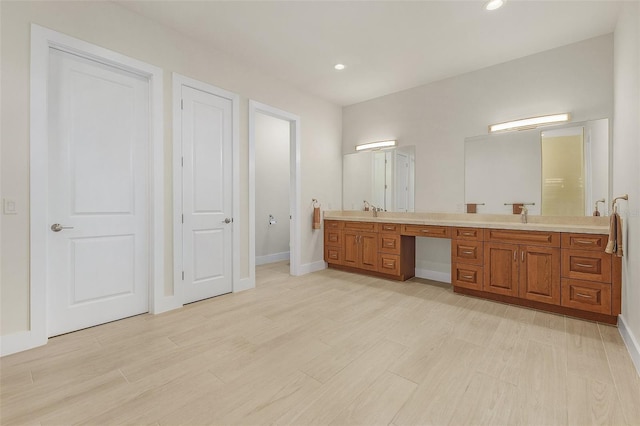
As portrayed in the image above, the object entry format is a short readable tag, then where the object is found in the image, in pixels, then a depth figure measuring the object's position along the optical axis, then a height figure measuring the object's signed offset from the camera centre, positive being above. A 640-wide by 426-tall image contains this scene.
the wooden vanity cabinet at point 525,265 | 2.62 -0.58
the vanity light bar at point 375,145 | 4.66 +1.12
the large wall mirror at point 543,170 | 3.04 +0.50
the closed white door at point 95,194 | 2.40 +0.15
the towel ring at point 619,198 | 2.32 +0.11
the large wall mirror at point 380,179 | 4.50 +0.54
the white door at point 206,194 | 3.18 +0.20
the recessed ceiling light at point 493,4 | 2.49 +1.82
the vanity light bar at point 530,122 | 3.23 +1.07
